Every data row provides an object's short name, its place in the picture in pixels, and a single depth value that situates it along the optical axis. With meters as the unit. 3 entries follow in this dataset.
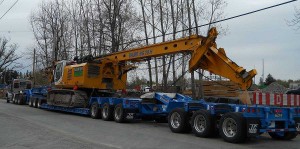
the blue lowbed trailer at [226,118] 8.99
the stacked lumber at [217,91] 11.68
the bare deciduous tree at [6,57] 62.30
